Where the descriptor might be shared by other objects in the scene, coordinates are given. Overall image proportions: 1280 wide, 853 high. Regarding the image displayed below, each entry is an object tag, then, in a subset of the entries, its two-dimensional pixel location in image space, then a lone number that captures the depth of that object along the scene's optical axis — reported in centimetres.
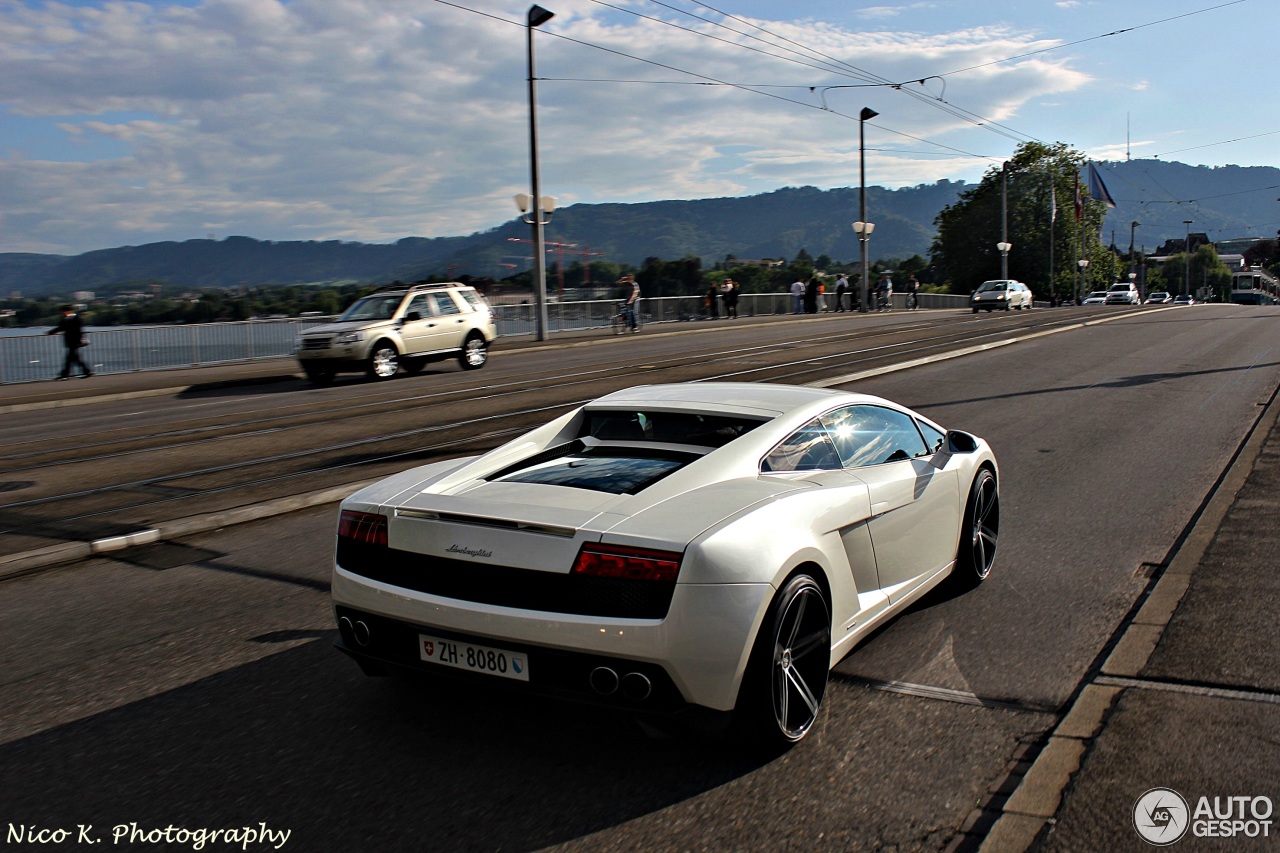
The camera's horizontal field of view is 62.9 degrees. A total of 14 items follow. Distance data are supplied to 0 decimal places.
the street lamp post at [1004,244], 6734
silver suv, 2102
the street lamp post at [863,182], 4941
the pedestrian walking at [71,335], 2342
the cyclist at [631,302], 3556
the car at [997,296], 5316
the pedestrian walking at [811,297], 4831
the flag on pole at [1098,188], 7255
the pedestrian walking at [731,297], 4433
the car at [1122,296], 7562
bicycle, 3592
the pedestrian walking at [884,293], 5500
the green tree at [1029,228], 10000
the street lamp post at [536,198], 2831
